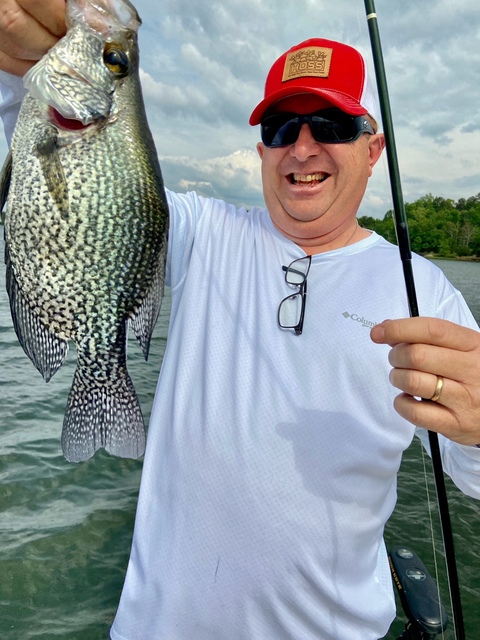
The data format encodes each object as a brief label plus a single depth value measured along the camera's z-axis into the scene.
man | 0.48
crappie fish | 0.42
